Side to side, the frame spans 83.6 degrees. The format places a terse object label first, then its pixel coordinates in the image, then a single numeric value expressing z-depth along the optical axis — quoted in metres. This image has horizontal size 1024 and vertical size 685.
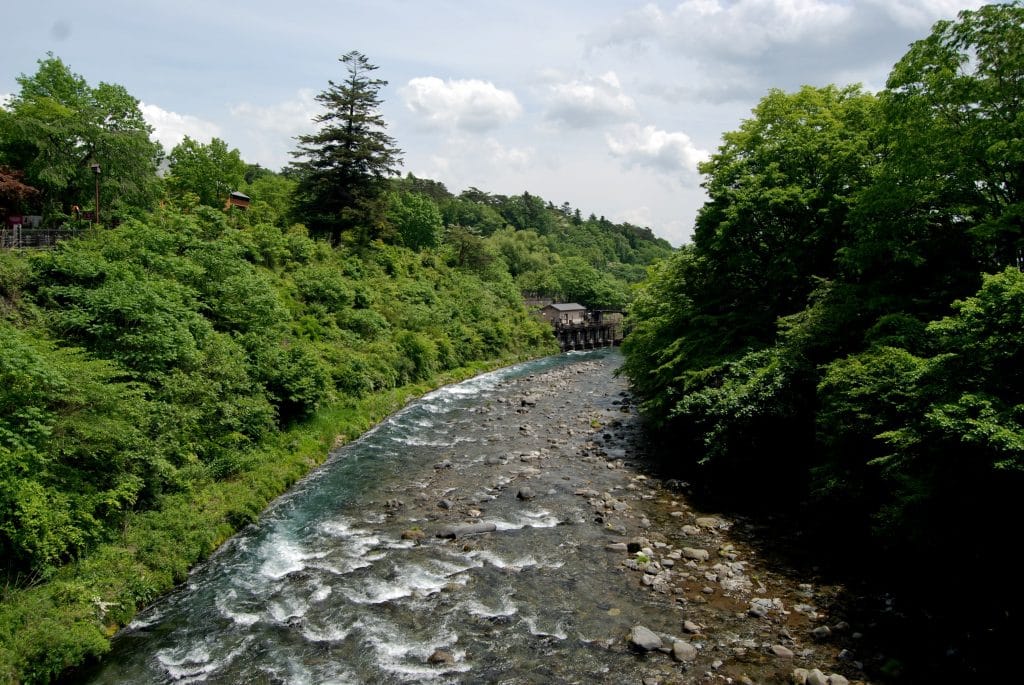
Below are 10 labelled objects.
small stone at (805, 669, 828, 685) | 10.98
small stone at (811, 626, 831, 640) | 12.57
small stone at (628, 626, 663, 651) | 12.41
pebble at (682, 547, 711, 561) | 16.48
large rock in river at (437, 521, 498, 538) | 18.36
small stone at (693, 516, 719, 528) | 18.86
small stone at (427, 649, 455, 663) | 12.07
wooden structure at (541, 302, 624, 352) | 82.62
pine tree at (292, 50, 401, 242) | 54.28
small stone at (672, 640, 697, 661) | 12.02
